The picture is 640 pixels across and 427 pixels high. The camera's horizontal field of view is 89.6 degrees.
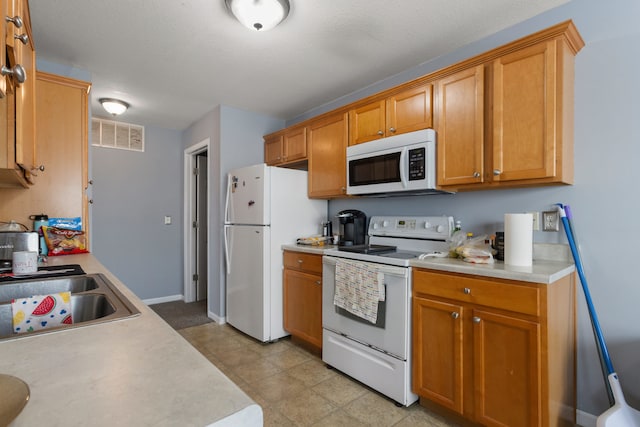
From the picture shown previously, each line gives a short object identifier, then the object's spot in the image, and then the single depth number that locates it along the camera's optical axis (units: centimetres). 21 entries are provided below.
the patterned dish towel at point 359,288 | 211
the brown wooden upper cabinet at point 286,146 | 329
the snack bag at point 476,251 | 187
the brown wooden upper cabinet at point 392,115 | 229
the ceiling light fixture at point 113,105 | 336
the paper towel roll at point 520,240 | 177
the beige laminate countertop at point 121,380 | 46
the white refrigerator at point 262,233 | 298
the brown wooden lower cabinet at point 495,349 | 153
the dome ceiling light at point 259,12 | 181
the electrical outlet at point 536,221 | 199
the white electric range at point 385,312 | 200
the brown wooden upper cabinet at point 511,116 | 173
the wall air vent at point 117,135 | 394
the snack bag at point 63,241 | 220
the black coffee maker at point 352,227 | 289
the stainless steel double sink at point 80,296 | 99
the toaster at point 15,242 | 190
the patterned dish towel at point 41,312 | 105
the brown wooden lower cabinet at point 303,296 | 269
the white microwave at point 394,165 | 221
